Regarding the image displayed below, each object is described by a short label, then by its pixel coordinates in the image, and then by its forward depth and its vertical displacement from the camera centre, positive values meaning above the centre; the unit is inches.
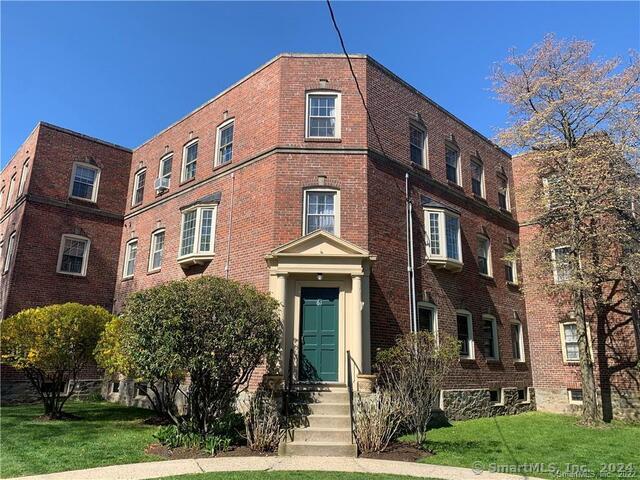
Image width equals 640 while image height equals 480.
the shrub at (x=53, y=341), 469.1 +7.8
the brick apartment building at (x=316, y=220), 461.7 +169.4
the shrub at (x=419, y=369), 377.7 -10.5
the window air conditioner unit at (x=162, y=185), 698.2 +247.4
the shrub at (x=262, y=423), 344.5 -52.1
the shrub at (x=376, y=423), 346.9 -50.5
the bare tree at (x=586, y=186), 520.4 +197.9
